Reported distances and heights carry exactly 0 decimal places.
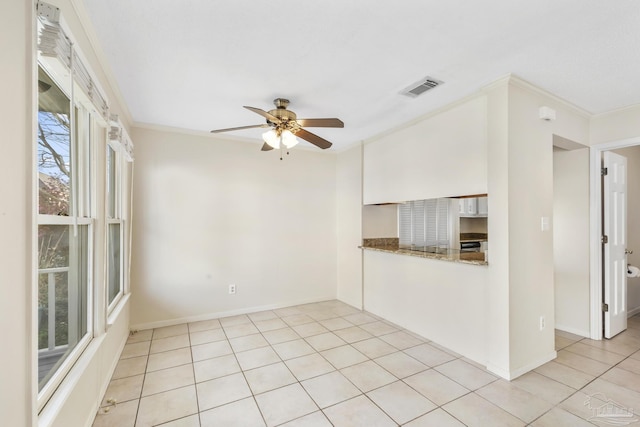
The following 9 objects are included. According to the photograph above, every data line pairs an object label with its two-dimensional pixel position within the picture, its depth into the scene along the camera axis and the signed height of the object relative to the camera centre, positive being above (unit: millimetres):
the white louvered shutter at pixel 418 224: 4039 -140
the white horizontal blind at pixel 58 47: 1156 +771
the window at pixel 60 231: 1362 -84
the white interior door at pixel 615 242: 3041 -312
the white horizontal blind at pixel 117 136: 2241 +651
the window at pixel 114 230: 2584 -148
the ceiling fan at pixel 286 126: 2400 +764
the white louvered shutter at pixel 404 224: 4199 -145
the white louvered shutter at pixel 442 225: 3947 -150
